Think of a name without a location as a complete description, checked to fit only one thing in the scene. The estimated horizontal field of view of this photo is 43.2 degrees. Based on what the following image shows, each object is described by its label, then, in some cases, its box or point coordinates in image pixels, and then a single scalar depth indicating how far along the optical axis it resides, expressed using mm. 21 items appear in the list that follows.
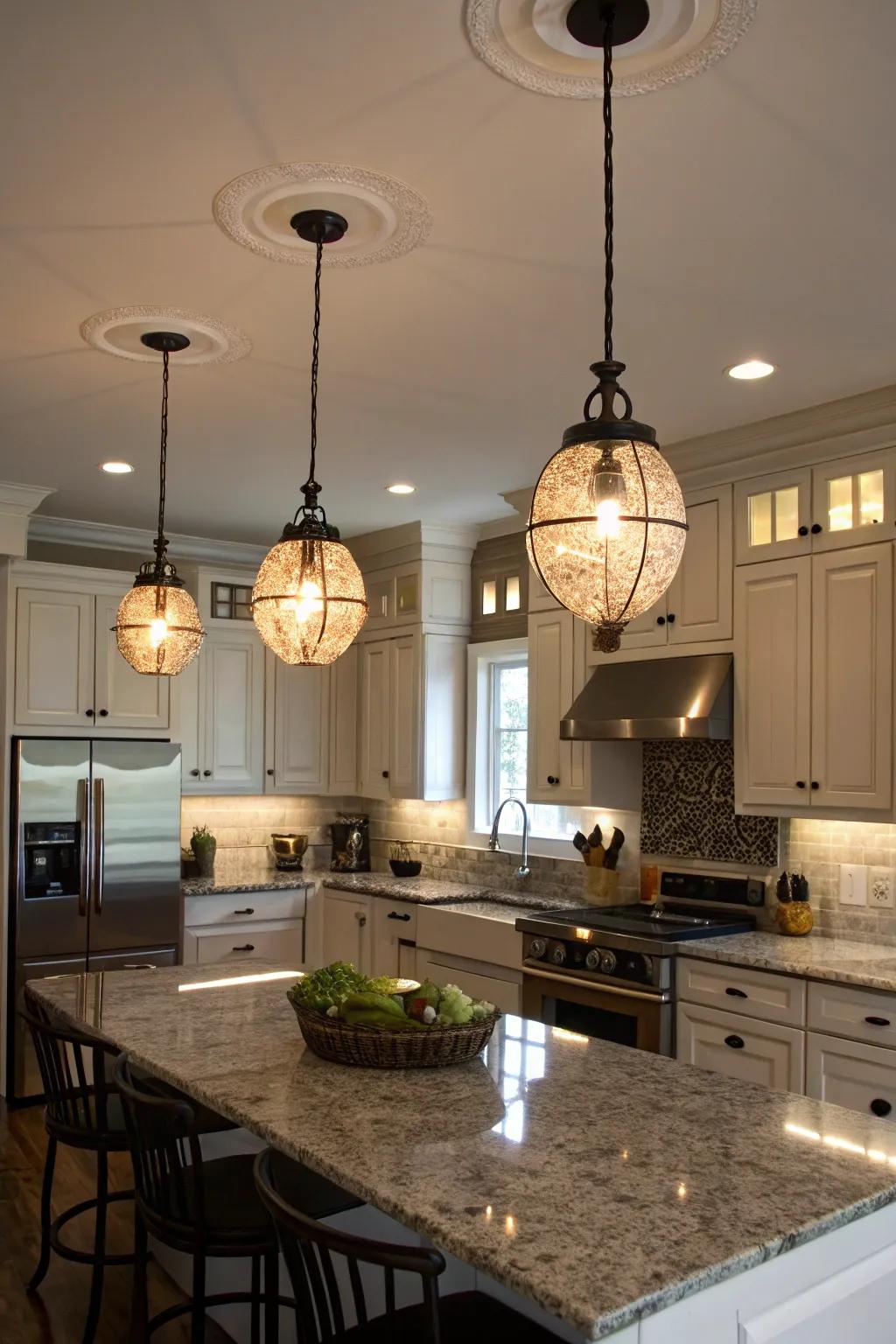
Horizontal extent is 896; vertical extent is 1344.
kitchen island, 1512
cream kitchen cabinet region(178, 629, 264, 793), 6203
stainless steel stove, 3967
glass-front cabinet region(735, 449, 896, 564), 3734
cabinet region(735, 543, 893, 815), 3703
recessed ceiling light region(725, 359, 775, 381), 3420
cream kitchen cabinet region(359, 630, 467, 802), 5938
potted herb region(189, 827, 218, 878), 6238
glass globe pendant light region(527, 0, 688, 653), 1749
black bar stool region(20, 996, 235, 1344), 2801
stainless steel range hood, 4129
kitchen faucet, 5508
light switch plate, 3939
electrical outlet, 4023
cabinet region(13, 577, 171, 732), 5438
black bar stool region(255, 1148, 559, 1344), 1526
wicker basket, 2408
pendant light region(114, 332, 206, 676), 3168
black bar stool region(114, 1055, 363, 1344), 2207
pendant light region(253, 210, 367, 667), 2514
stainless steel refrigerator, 5254
